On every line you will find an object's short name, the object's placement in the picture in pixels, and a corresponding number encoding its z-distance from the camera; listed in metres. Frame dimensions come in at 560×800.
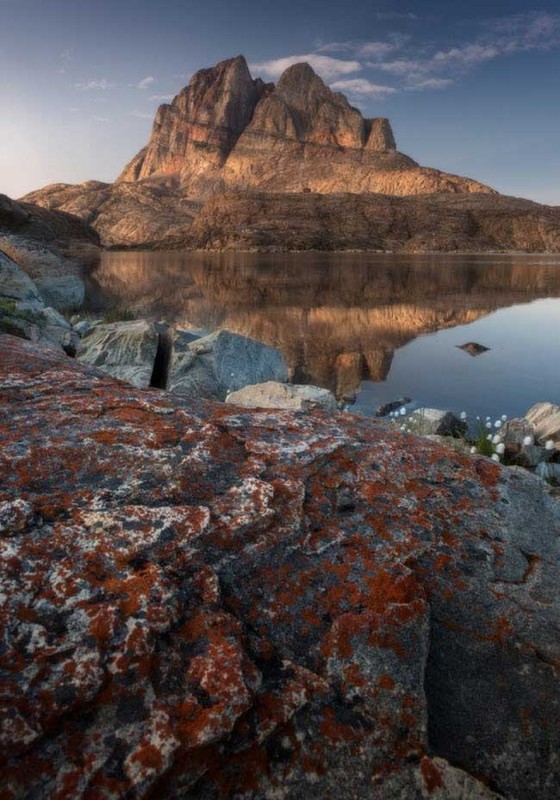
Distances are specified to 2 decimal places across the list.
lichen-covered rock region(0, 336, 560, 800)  1.26
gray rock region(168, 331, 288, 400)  9.86
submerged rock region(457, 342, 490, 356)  16.84
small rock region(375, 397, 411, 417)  11.05
